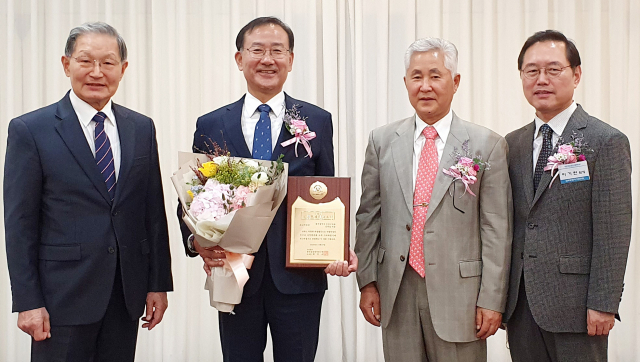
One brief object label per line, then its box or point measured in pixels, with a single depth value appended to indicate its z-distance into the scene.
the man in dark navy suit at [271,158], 2.26
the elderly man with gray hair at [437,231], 2.24
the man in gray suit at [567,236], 2.17
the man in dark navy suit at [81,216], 2.11
